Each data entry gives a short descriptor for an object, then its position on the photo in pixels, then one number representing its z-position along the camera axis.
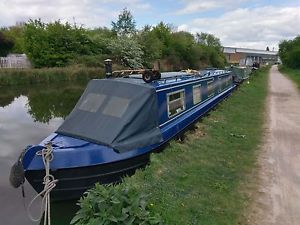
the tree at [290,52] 31.14
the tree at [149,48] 23.54
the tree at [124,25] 25.10
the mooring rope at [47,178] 2.72
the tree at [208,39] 40.05
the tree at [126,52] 21.86
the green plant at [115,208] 2.23
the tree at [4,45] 24.12
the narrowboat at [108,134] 3.43
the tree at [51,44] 20.12
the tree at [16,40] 25.76
